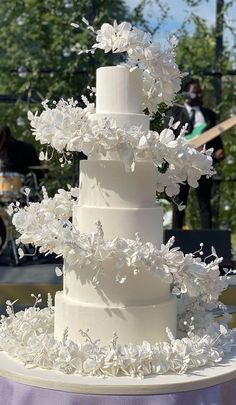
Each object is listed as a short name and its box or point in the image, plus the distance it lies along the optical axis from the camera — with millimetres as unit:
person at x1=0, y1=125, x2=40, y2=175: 5698
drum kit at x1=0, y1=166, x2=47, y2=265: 5289
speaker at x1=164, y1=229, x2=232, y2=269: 4410
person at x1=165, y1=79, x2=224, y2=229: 5605
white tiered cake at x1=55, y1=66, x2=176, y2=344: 1909
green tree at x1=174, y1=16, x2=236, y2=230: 7215
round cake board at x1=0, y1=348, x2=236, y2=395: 1697
